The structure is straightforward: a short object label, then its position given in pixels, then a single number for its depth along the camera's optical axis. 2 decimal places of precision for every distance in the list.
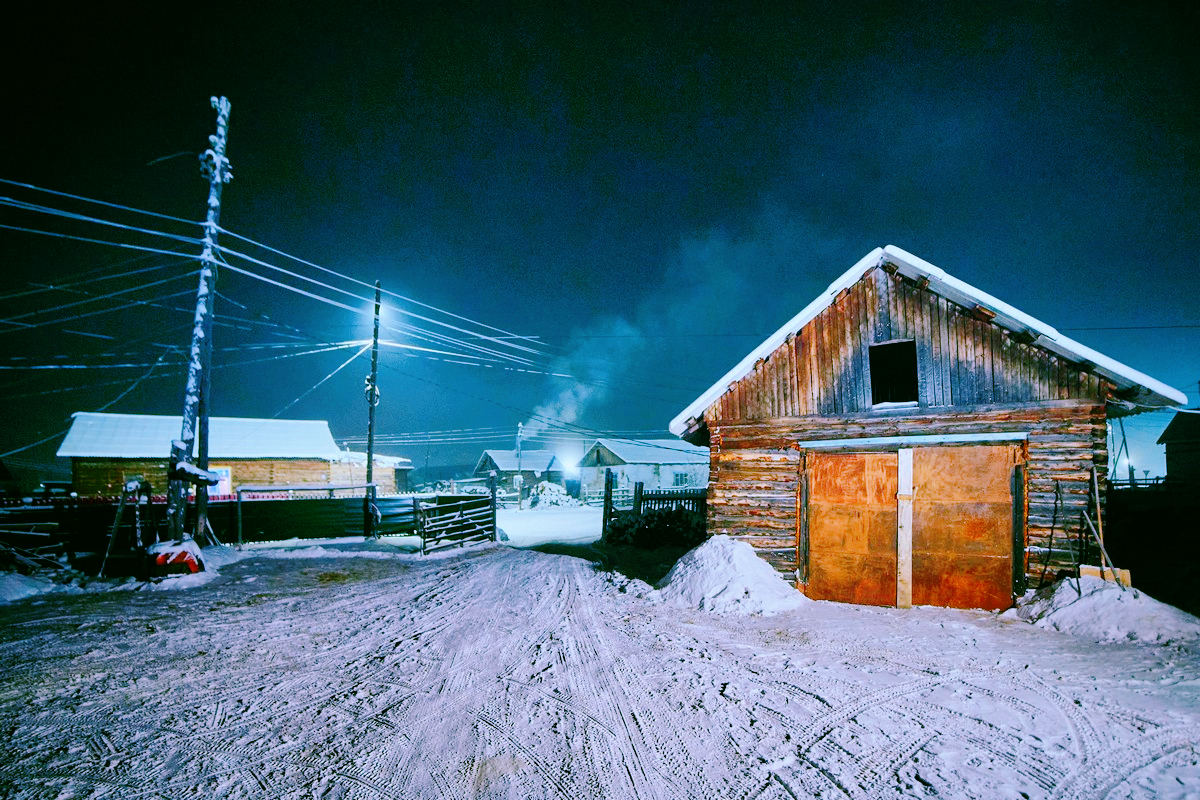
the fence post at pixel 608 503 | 17.47
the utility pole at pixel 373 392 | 21.41
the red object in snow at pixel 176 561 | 10.77
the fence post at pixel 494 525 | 18.57
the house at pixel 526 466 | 60.28
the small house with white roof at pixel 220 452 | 30.73
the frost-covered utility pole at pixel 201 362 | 12.12
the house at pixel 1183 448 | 30.88
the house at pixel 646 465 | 49.28
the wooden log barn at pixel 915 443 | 7.90
